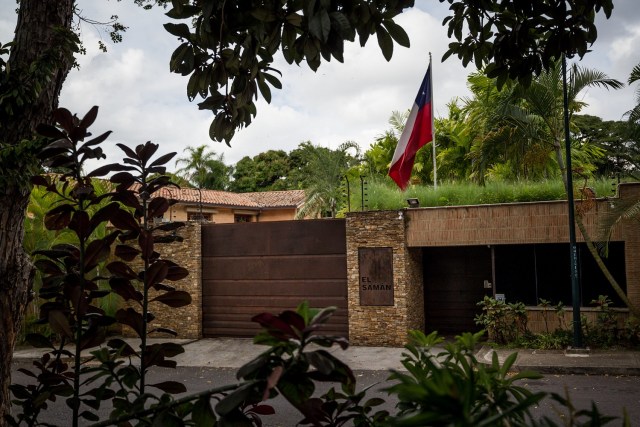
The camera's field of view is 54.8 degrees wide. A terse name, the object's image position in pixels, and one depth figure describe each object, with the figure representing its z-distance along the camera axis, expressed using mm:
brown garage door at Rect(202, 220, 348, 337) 13914
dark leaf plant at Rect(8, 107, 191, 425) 2061
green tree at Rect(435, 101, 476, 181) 25031
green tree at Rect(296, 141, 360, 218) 27875
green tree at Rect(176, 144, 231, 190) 39281
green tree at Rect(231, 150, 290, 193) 45594
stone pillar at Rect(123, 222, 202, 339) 14891
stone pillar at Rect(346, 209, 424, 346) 13031
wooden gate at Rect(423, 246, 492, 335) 13727
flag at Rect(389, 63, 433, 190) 14555
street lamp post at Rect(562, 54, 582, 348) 10961
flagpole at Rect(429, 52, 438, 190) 15047
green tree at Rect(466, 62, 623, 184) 11672
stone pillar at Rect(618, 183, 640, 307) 11805
